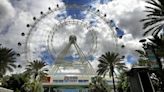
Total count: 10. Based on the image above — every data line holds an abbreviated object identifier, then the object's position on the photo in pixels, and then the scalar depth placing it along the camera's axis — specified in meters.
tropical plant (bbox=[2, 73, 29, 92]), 29.68
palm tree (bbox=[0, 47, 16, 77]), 19.32
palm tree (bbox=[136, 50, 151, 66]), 18.68
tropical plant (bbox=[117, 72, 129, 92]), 22.73
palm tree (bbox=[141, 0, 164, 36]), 11.17
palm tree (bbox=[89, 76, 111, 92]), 27.20
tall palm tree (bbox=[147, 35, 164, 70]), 13.43
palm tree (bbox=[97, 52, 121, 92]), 23.12
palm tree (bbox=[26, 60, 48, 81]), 26.73
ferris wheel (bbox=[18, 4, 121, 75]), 32.44
